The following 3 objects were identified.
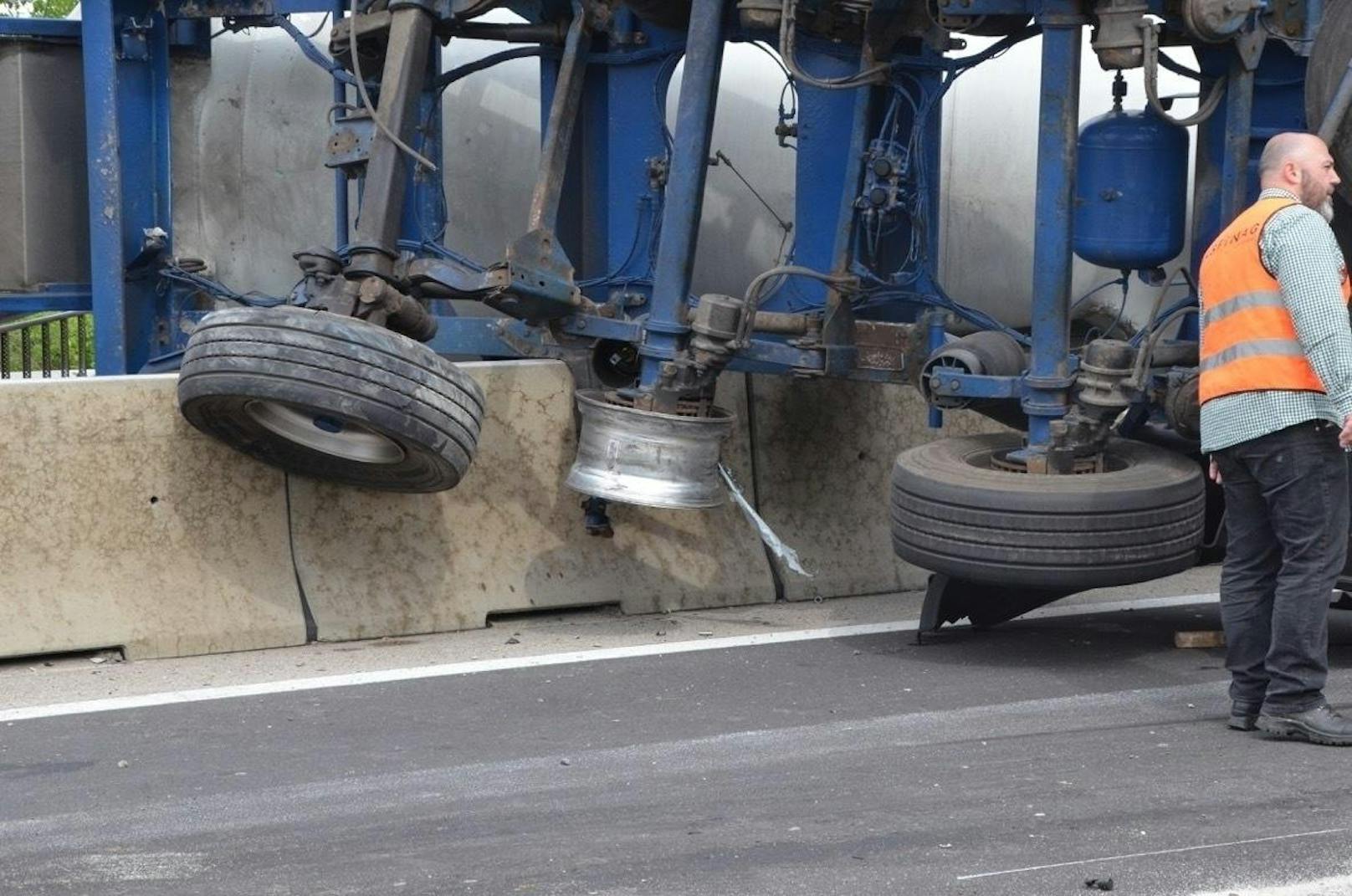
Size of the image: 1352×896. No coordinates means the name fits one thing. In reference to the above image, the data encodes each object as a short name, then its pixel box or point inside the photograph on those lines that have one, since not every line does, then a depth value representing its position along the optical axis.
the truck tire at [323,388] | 13.64
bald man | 11.57
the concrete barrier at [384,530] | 13.98
